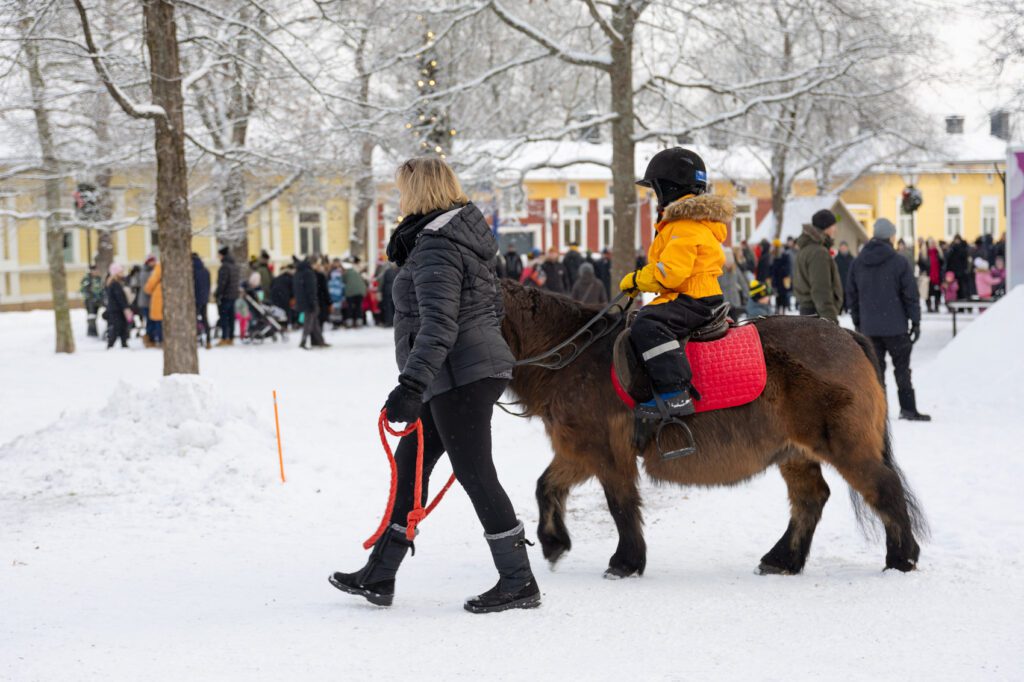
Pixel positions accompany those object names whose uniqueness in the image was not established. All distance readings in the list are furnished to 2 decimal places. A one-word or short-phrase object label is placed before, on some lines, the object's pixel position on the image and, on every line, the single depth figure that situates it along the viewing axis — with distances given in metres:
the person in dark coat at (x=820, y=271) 11.95
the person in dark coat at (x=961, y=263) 26.50
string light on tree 17.60
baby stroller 22.66
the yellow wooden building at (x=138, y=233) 25.62
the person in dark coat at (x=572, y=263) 24.88
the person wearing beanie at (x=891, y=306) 11.27
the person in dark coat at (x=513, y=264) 27.91
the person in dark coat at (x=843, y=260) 25.66
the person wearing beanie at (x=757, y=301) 16.45
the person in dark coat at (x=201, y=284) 21.24
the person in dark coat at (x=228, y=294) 22.22
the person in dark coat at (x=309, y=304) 21.48
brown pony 5.66
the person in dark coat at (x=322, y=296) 23.72
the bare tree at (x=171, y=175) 11.08
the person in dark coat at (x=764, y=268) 28.28
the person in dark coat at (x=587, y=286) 19.06
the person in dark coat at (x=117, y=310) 21.94
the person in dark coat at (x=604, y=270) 28.19
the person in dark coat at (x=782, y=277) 27.28
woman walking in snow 4.94
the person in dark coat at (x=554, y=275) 23.80
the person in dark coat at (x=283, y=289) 23.95
